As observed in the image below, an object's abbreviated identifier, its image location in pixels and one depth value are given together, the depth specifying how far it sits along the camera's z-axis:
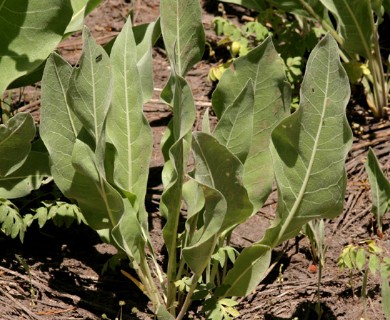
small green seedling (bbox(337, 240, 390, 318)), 3.72
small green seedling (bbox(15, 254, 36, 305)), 3.97
